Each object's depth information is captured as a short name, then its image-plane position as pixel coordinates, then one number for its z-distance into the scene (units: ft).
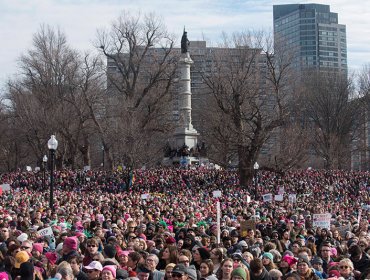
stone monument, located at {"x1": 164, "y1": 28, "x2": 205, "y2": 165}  172.45
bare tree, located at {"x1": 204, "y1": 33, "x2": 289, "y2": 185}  140.56
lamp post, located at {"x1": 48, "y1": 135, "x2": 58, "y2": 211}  72.18
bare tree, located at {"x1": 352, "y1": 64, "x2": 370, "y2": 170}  217.15
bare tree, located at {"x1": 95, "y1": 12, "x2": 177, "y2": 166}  163.53
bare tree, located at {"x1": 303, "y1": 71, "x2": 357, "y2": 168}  213.50
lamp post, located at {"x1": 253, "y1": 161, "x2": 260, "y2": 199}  114.73
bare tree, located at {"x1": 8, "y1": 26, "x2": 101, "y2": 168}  174.29
